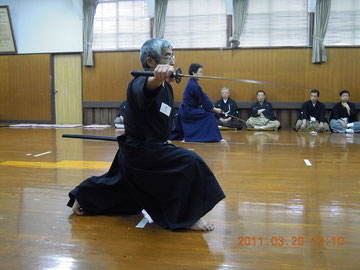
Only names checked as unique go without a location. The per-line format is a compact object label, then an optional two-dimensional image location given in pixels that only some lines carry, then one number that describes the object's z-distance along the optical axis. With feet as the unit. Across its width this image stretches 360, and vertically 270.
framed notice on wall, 29.45
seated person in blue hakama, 16.58
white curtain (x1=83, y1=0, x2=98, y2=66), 27.99
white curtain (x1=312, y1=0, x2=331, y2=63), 24.50
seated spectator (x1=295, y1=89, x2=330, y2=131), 23.41
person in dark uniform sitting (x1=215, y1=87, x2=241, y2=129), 25.45
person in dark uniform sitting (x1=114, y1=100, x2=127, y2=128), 26.91
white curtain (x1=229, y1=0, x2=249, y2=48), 25.55
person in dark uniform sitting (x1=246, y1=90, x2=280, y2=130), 24.68
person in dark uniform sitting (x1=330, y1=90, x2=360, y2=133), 22.88
